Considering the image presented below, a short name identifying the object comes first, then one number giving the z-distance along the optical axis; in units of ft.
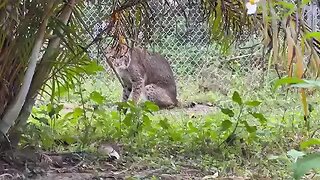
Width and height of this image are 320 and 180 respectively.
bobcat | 21.48
